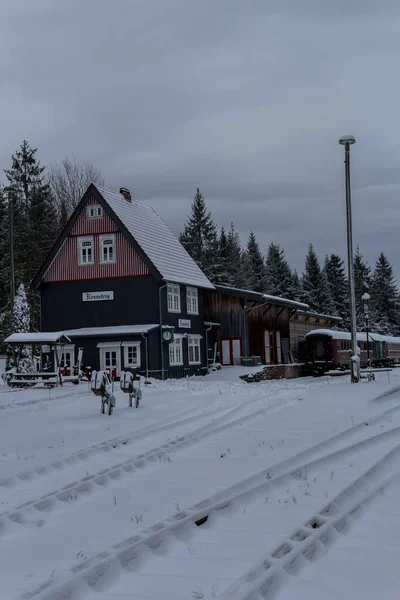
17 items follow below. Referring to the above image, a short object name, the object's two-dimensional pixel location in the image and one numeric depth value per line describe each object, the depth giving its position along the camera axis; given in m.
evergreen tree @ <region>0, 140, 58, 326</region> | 55.38
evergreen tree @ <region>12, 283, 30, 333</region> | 35.91
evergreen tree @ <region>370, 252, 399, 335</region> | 89.43
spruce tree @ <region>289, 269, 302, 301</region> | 82.38
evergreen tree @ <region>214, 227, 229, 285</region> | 70.00
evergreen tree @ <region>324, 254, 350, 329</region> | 84.62
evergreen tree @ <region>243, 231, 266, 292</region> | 81.44
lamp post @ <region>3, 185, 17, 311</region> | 32.88
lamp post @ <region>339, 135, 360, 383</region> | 25.42
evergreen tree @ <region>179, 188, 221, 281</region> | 71.71
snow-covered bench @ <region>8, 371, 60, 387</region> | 28.57
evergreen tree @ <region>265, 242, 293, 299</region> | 81.62
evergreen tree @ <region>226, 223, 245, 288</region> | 79.06
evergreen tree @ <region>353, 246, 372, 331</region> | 96.55
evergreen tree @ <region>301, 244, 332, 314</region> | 82.31
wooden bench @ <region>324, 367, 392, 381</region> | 28.33
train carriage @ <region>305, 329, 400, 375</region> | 45.12
